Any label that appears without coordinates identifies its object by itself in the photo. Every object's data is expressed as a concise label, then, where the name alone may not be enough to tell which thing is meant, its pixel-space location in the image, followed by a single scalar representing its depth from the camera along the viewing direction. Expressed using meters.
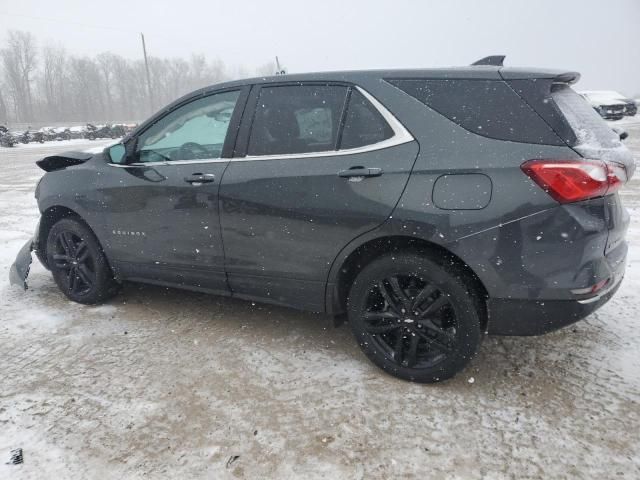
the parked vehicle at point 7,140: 31.13
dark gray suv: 2.21
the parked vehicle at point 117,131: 40.54
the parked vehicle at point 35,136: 34.56
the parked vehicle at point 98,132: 38.66
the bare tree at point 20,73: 81.88
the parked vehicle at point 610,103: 24.66
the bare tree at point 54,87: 85.75
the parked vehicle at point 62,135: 37.53
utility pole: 50.06
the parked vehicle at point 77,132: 39.02
